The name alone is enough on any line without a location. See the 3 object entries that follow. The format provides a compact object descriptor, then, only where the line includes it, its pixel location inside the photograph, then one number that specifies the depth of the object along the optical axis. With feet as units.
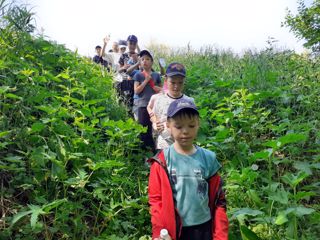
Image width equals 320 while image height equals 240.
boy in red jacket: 4.98
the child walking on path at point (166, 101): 8.56
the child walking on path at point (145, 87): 11.60
